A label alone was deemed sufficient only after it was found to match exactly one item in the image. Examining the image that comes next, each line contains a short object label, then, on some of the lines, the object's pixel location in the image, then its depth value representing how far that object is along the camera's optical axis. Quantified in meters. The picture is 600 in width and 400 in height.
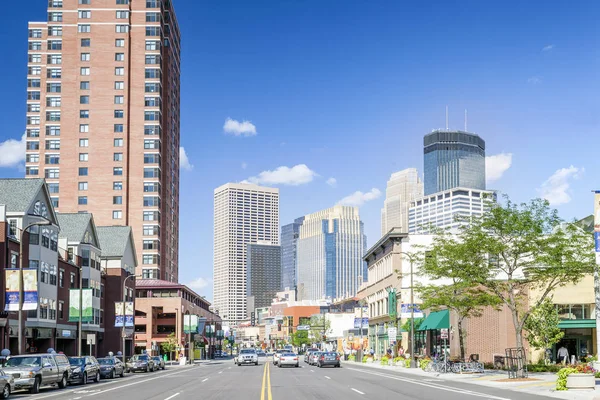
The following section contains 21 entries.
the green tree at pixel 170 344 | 115.62
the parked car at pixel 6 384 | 31.77
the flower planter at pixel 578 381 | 32.34
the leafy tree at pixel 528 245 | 44.34
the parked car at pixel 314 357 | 72.00
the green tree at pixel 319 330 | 187.38
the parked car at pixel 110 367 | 54.31
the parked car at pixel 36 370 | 36.25
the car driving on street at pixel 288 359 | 70.69
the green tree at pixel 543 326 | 53.56
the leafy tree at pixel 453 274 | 47.28
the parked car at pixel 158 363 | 74.69
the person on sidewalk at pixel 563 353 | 54.59
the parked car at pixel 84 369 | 45.25
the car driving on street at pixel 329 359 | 67.56
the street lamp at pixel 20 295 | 40.37
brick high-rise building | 124.88
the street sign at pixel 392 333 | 69.00
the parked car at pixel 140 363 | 67.75
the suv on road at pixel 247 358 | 82.69
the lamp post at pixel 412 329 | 62.69
